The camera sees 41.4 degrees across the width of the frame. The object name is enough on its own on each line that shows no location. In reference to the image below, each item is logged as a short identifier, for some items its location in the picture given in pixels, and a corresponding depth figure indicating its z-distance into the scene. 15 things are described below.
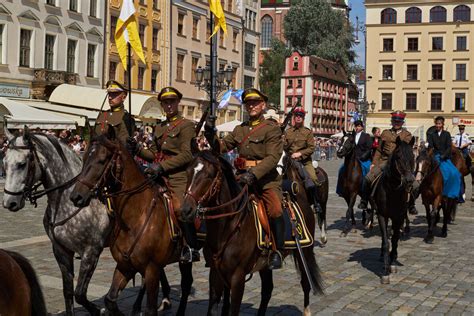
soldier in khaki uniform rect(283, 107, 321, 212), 12.12
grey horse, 6.70
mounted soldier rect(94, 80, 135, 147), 7.68
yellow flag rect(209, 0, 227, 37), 17.93
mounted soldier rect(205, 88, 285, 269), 6.50
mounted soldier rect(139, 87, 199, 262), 6.90
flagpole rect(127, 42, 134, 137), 7.75
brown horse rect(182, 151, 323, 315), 5.60
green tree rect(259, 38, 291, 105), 81.88
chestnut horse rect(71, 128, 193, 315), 6.21
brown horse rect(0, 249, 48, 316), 3.60
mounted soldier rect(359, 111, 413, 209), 11.11
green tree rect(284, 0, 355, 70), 73.88
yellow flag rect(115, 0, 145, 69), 11.97
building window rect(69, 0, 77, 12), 39.09
